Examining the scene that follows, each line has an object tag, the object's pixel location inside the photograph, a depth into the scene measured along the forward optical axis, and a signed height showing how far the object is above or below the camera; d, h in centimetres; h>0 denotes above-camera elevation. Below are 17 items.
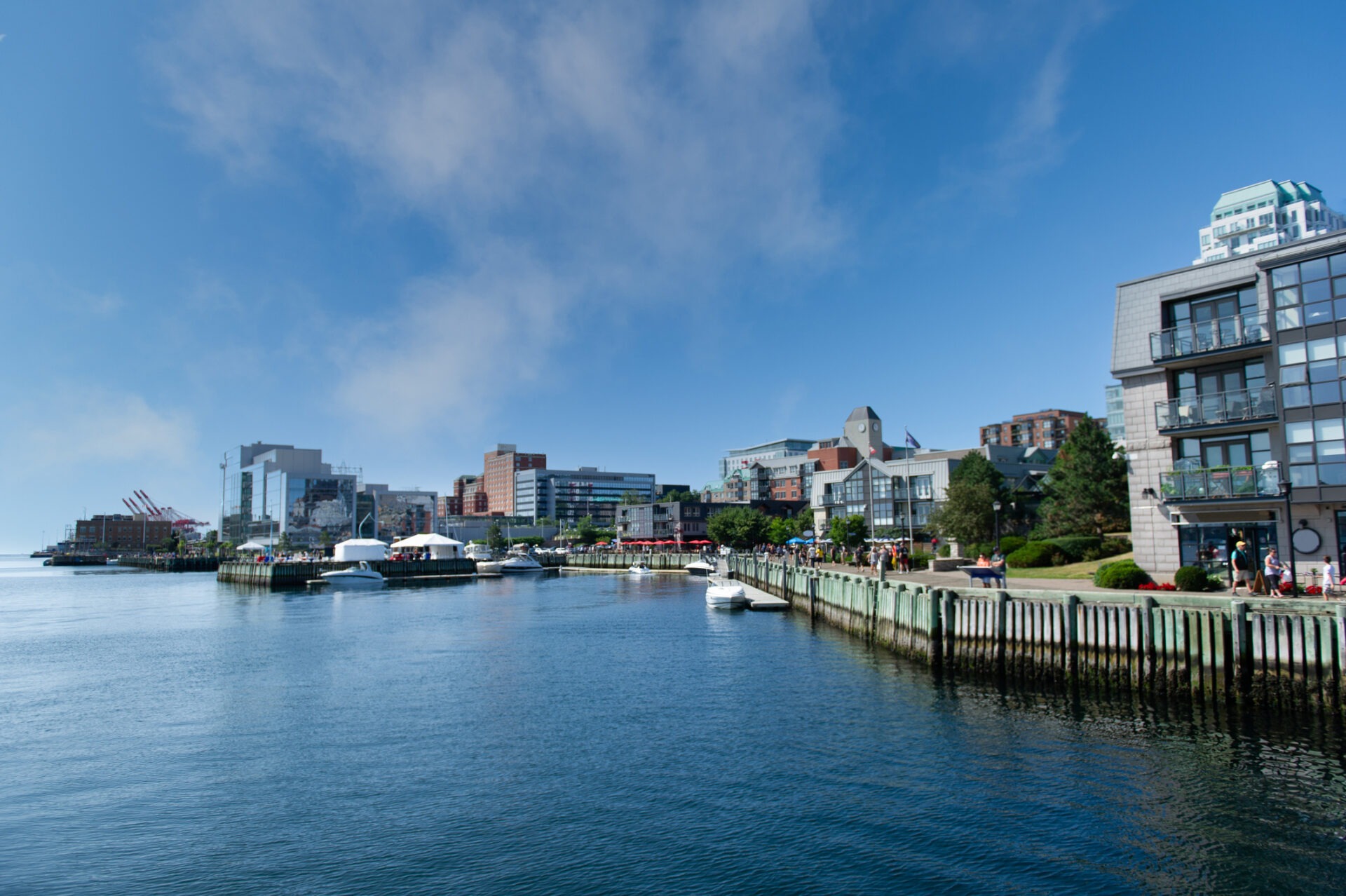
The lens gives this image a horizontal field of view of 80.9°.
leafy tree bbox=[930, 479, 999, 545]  7044 -7
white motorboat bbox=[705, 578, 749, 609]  5969 -589
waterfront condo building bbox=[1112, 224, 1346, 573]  2995 +433
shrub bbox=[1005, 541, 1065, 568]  4878 -271
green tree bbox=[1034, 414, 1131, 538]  6172 +164
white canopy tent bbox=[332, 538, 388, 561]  10556 -306
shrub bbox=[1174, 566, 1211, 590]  2867 -254
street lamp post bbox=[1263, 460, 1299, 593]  2383 +73
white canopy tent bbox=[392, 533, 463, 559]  11650 -290
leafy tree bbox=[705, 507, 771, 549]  13525 -154
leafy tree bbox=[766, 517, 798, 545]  12750 -222
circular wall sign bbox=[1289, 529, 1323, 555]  3000 -131
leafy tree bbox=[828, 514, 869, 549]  9281 -179
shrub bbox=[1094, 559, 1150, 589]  3089 -258
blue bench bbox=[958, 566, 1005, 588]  3385 -264
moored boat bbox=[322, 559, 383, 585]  9631 -600
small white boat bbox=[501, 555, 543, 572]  12150 -629
